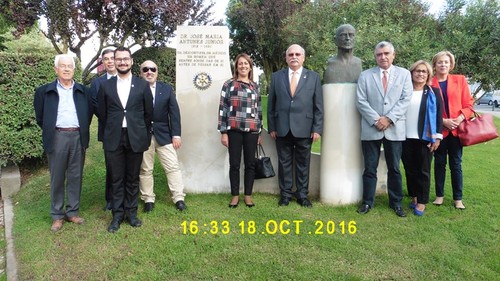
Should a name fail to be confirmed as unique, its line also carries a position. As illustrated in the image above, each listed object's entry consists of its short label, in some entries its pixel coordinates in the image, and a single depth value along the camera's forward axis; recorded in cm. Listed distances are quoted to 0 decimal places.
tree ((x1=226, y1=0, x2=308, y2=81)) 2206
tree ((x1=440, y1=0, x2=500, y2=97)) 1021
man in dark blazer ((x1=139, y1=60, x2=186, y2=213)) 448
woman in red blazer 438
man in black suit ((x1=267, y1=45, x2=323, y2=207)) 457
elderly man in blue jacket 405
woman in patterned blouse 452
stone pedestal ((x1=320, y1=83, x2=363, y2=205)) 471
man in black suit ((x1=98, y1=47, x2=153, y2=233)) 389
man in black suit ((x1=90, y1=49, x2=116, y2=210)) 436
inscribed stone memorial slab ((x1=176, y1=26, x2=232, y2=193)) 518
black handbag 480
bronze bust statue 467
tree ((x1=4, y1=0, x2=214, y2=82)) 1024
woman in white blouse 426
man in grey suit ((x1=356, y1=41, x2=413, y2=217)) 429
